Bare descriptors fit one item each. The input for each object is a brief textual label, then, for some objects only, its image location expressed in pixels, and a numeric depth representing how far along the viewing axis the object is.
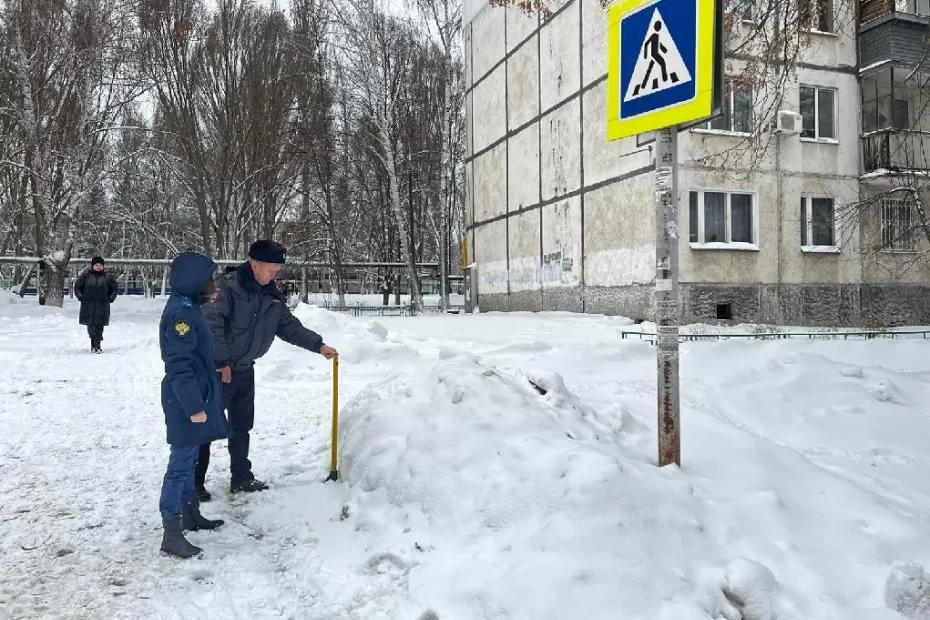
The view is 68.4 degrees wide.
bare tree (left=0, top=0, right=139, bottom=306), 19.62
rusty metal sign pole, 3.91
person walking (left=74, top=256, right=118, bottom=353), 11.89
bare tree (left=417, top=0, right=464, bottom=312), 23.47
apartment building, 14.89
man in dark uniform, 4.18
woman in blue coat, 3.45
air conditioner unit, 14.90
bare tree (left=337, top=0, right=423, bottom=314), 21.94
